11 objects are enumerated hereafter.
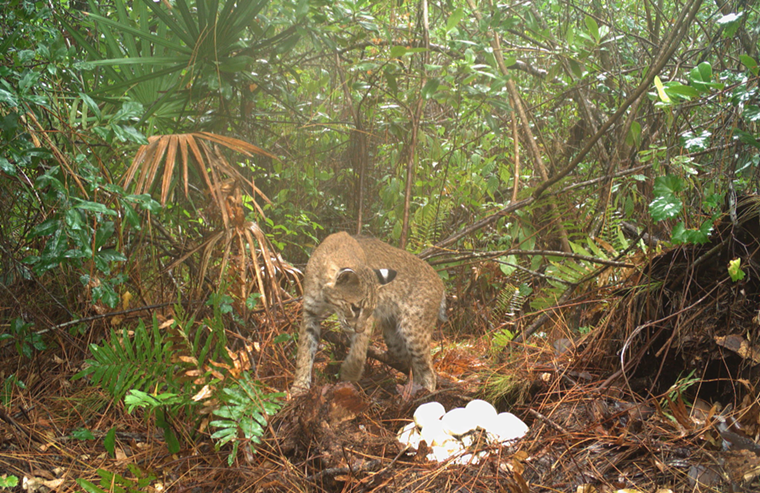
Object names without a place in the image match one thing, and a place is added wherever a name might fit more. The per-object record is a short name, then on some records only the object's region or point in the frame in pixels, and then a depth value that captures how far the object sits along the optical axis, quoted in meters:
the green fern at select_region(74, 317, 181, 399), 3.07
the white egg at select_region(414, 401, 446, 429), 3.29
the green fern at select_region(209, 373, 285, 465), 2.77
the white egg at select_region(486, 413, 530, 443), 3.14
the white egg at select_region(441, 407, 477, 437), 3.15
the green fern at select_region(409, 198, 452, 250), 6.10
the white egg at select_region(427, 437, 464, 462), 3.05
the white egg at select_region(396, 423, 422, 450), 3.17
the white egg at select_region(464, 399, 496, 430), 3.17
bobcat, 4.21
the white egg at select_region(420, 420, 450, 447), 3.14
